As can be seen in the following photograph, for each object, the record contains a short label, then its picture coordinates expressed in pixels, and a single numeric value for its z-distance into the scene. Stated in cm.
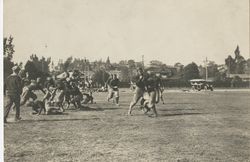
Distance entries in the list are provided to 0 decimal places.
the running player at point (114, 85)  1994
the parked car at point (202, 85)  4735
